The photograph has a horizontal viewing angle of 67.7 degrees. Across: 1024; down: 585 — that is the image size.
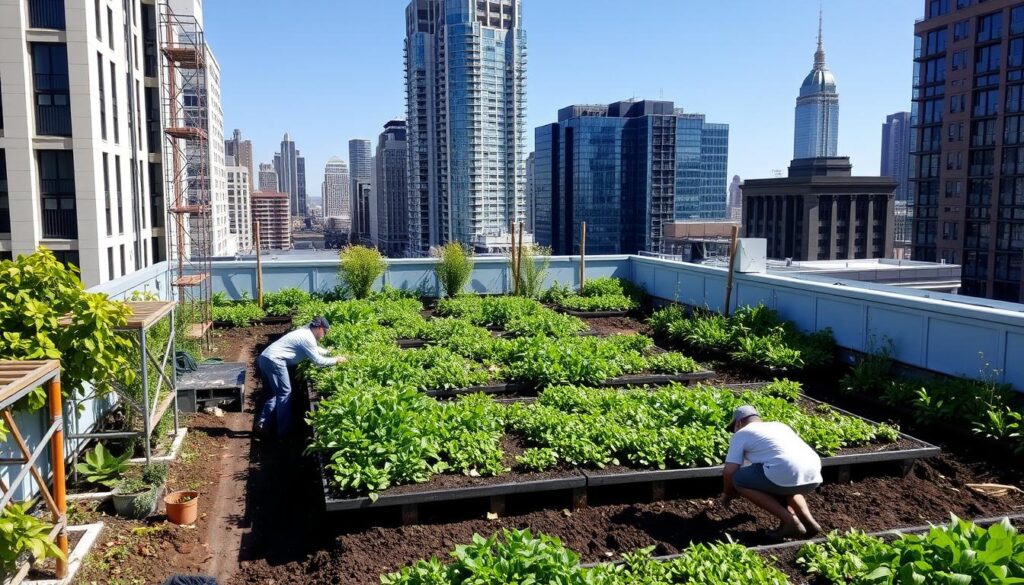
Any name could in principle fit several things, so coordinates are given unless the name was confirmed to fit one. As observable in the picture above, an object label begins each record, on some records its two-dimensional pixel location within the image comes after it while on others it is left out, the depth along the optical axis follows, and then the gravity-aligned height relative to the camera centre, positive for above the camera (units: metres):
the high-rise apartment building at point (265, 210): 192.50 +2.88
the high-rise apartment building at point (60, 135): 26.89 +3.14
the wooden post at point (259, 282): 16.91 -1.35
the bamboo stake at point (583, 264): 18.70 -1.07
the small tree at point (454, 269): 18.11 -1.14
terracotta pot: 6.61 -2.50
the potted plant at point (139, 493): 6.59 -2.39
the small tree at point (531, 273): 18.45 -1.26
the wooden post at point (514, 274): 18.34 -1.27
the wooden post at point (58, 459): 5.45 -1.70
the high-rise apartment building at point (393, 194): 172.38 +6.19
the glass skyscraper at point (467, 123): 120.50 +15.80
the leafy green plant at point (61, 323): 5.97 -0.83
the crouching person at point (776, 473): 5.90 -1.98
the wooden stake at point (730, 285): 14.23 -1.20
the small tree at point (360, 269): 17.23 -1.09
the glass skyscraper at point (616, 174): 133.38 +8.34
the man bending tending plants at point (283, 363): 9.09 -1.75
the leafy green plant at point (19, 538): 4.38 -1.84
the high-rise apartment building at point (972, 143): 65.50 +7.11
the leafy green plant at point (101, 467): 6.99 -2.26
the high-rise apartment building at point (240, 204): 176.12 +3.99
